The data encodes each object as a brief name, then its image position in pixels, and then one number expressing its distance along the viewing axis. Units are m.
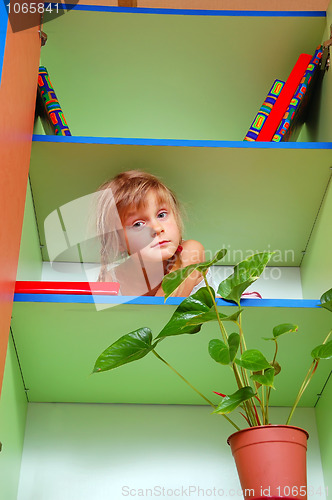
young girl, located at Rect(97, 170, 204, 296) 1.36
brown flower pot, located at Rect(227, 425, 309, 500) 0.93
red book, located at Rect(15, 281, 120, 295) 1.14
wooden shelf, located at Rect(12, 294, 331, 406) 1.15
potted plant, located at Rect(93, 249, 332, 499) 0.94
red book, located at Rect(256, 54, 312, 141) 1.40
